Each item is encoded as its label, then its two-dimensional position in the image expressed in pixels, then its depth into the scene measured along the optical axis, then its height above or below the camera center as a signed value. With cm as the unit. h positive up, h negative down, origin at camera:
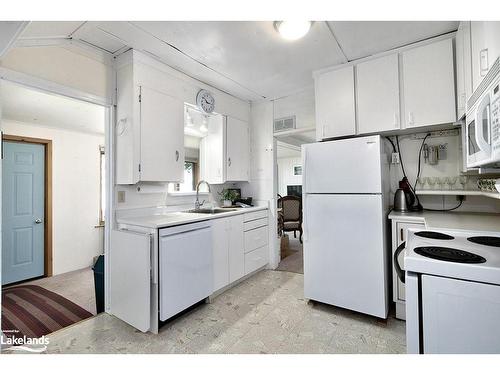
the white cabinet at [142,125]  217 +61
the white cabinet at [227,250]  251 -66
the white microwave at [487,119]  93 +29
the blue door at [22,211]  314 -24
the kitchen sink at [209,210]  293 -24
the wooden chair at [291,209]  508 -42
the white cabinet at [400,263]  203 -63
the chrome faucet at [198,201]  300 -13
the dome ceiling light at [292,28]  182 +122
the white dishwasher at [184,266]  194 -65
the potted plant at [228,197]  332 -9
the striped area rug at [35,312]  209 -117
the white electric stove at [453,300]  95 -46
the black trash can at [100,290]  234 -94
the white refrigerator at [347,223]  202 -31
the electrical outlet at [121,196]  228 -4
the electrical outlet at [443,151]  228 +34
